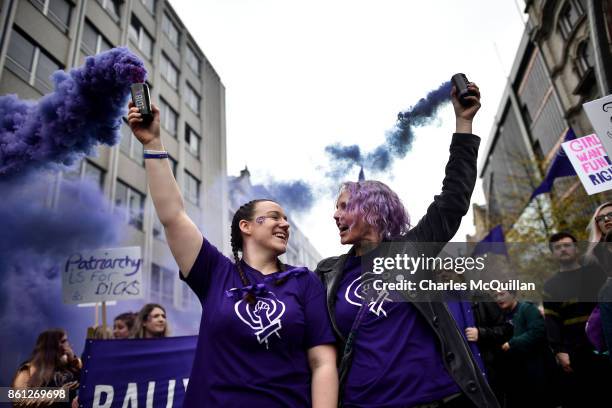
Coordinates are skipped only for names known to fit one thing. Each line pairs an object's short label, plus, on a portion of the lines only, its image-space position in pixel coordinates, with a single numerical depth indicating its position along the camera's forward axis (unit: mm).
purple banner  3217
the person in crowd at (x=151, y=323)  5164
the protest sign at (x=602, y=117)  3574
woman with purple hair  1717
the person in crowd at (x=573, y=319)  3557
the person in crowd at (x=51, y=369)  4309
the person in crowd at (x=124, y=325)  5652
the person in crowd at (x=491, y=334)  4086
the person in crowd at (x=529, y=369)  4043
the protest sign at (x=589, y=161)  4508
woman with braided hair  1643
